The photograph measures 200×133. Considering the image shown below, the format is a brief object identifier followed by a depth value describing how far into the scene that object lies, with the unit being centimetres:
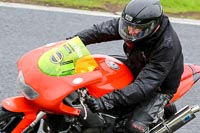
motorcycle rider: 641
